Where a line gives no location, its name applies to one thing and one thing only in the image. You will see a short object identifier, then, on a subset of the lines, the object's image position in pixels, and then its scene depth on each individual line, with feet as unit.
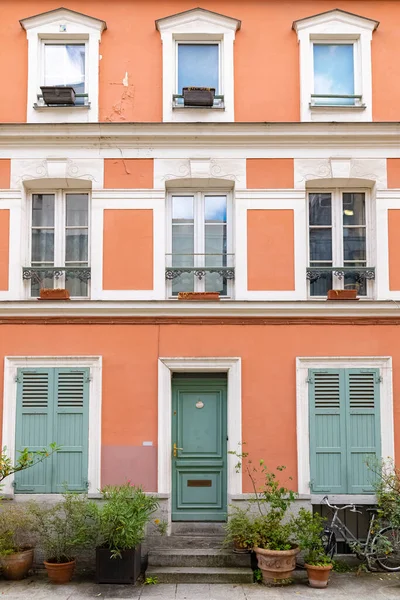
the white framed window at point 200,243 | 34.35
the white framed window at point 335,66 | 34.63
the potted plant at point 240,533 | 30.78
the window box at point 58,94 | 34.30
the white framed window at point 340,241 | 34.37
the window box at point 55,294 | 33.40
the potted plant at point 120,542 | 29.23
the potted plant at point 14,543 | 30.40
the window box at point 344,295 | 33.37
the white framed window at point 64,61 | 34.60
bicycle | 30.63
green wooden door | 33.71
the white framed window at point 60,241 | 34.42
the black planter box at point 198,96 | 34.45
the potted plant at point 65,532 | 30.22
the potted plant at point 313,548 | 29.43
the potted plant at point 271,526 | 29.71
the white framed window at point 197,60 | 34.63
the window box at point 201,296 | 33.42
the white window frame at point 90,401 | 32.63
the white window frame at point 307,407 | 32.55
